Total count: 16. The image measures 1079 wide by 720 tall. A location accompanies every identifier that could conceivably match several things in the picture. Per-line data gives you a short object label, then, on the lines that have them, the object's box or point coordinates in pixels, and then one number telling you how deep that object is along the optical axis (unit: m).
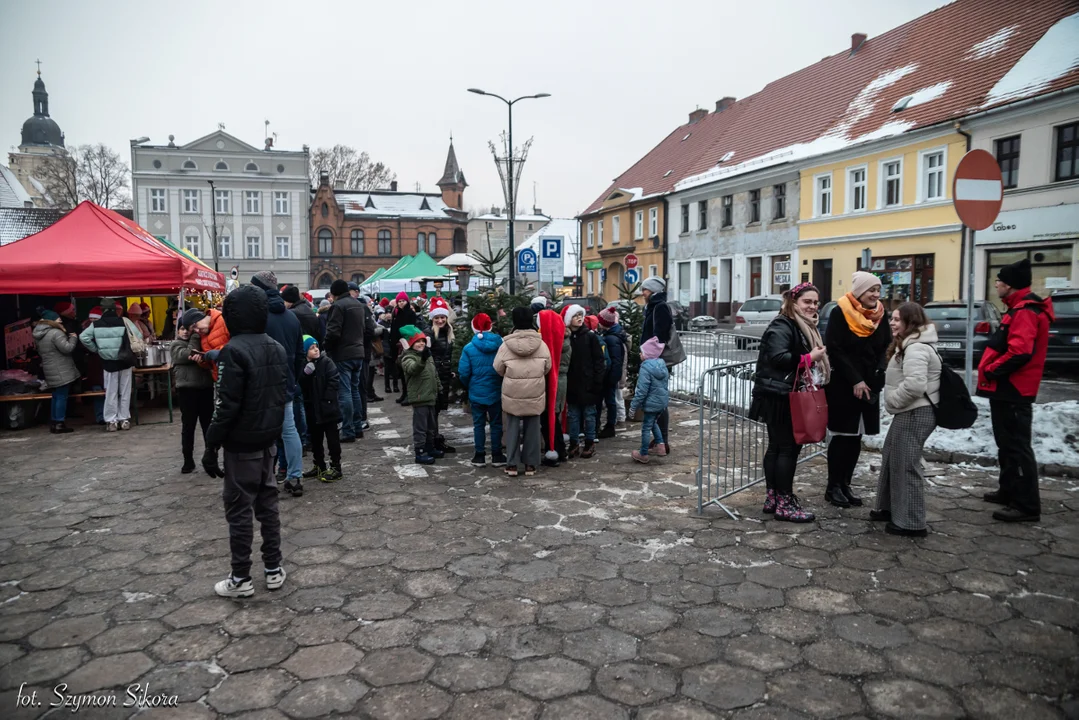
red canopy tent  9.90
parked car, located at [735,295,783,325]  25.59
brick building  62.81
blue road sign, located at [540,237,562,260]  15.19
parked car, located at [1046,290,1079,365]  13.16
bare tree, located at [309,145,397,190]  65.06
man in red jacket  5.44
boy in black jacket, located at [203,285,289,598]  4.34
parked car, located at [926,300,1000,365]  14.66
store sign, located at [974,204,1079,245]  19.98
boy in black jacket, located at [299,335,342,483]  6.77
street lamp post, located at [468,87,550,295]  24.58
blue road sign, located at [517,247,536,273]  14.55
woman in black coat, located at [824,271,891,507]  5.60
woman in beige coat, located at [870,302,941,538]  5.14
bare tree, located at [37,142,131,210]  49.28
